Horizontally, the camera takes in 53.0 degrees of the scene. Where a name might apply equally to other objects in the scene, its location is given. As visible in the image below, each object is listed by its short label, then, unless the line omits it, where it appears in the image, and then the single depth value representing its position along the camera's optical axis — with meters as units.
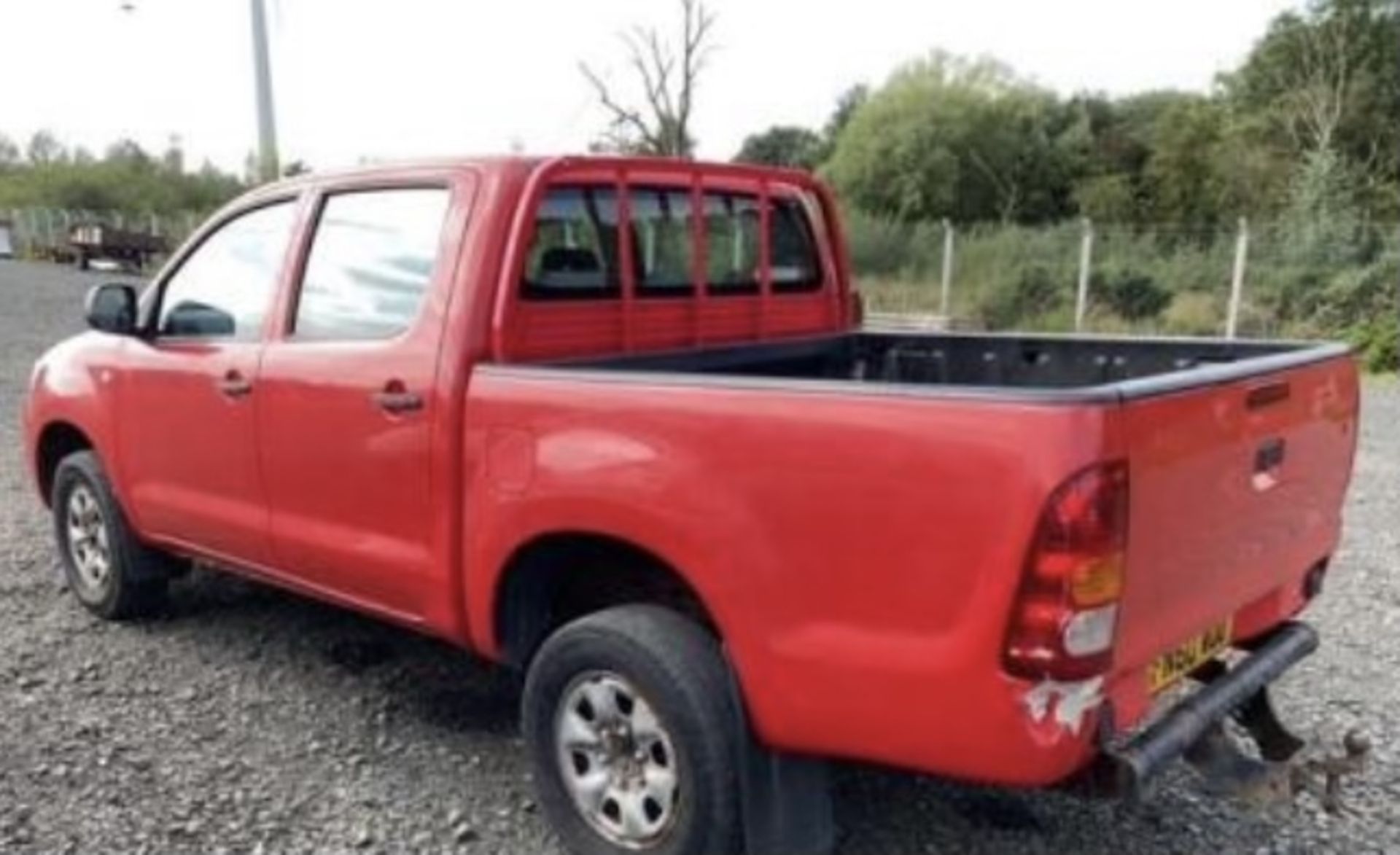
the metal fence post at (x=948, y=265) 21.86
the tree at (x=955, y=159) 46.75
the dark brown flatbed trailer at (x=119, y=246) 40.69
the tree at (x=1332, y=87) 33.41
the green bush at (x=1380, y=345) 16.56
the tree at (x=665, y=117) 28.81
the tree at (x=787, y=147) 56.50
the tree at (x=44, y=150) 68.25
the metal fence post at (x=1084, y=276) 19.45
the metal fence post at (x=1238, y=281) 17.73
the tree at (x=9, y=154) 70.44
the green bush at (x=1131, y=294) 20.02
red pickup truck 2.81
